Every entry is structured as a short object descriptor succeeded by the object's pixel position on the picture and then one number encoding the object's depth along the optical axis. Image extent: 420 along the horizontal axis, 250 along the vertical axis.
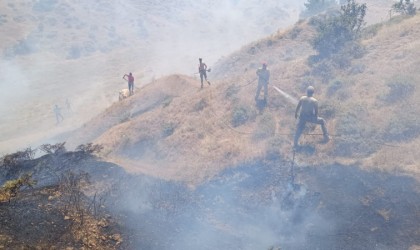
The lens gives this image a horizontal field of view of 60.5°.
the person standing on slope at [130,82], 26.65
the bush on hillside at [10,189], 8.77
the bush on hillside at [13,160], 13.17
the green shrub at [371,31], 20.88
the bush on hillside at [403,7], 24.02
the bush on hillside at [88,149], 14.98
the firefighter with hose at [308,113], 12.40
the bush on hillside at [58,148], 14.28
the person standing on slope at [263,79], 17.03
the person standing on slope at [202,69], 22.00
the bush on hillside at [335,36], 20.02
